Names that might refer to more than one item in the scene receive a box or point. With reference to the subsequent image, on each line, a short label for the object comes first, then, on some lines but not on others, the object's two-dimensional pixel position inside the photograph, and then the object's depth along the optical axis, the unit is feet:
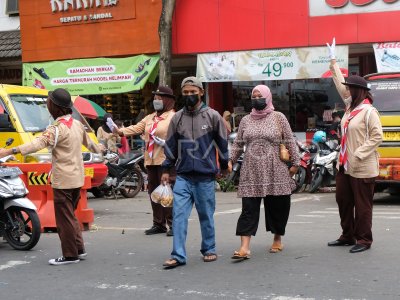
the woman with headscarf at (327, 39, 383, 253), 23.38
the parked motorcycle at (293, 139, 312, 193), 48.32
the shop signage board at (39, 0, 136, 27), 60.29
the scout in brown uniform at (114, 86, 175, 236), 28.43
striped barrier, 30.81
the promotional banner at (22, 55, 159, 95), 59.52
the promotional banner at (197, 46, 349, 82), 53.42
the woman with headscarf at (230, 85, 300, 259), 22.65
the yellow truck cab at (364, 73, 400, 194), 37.17
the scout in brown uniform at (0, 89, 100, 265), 23.24
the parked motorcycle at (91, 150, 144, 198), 45.83
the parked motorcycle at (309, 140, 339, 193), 46.91
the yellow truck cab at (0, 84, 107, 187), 34.88
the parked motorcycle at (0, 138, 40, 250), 25.70
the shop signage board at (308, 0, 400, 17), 52.01
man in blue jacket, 22.56
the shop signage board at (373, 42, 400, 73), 51.29
